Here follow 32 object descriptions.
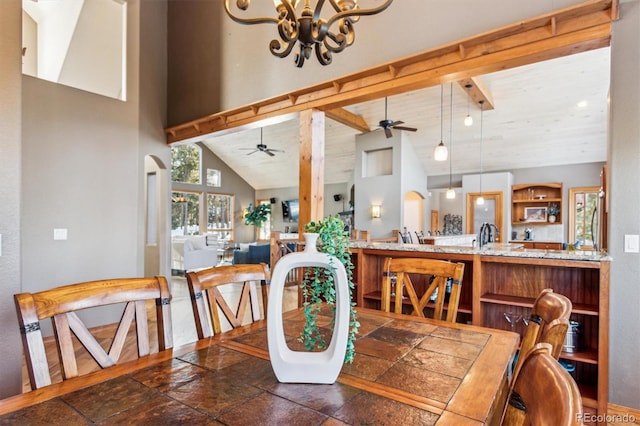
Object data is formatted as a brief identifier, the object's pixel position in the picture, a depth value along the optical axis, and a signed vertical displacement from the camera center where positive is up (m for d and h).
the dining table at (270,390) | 0.88 -0.52
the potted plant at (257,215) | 13.19 -0.13
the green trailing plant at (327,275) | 1.14 -0.21
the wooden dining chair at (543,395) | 0.54 -0.30
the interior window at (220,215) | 12.64 -0.14
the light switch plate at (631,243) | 2.21 -0.18
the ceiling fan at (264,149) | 8.84 +1.60
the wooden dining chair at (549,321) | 0.94 -0.33
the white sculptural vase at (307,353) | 1.05 -0.38
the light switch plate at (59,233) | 3.82 -0.26
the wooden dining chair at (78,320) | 1.09 -0.38
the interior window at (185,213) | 11.80 -0.08
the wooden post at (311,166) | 3.85 +0.52
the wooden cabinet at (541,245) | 8.14 -0.72
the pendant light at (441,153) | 5.56 +0.96
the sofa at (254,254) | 8.69 -1.06
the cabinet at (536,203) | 8.22 +0.26
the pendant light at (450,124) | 6.35 +1.89
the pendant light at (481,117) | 6.36 +1.94
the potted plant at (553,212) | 8.22 +0.05
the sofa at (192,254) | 8.62 -1.08
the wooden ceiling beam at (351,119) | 6.98 +1.97
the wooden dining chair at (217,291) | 1.60 -0.39
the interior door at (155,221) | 5.38 -0.18
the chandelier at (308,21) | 1.97 +1.11
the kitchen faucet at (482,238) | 4.04 -0.29
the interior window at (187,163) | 11.63 +1.61
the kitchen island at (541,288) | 2.23 -0.56
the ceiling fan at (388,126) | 5.98 +1.52
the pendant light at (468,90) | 5.20 +1.90
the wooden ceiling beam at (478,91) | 5.14 +1.94
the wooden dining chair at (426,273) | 1.89 -0.38
